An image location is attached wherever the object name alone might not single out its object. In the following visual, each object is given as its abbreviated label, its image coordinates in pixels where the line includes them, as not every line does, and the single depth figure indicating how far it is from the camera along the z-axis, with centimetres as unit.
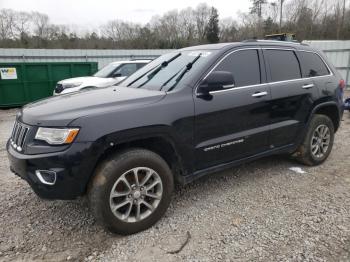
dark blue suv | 249
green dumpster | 1102
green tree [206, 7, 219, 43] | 4406
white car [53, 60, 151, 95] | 870
